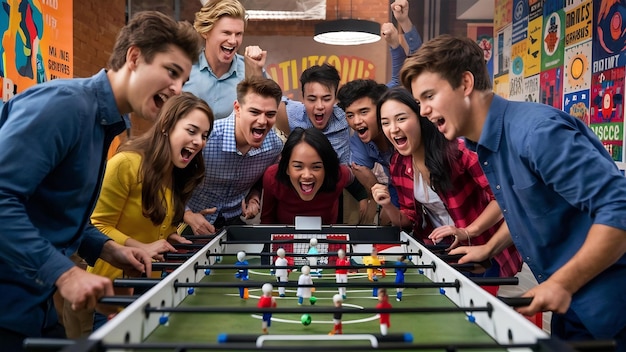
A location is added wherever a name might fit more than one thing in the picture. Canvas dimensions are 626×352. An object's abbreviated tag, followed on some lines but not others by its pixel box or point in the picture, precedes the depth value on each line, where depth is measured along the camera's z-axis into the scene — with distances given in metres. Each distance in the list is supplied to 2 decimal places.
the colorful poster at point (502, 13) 5.78
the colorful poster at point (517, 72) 5.45
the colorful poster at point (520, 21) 5.35
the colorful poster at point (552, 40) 4.65
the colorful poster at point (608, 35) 3.80
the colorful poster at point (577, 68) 4.24
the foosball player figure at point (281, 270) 2.08
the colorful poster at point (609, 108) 3.85
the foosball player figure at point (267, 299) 1.57
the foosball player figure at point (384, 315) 1.40
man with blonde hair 3.54
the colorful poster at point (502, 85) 5.90
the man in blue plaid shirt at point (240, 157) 3.13
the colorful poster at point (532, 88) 5.10
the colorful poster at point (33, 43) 3.62
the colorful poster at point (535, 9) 5.03
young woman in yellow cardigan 2.40
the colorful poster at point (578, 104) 4.26
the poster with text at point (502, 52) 5.81
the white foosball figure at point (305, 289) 1.79
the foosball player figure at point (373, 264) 2.23
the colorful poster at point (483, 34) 6.61
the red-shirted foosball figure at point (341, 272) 1.95
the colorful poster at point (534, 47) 5.04
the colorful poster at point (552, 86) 4.66
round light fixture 6.19
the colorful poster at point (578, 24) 4.21
